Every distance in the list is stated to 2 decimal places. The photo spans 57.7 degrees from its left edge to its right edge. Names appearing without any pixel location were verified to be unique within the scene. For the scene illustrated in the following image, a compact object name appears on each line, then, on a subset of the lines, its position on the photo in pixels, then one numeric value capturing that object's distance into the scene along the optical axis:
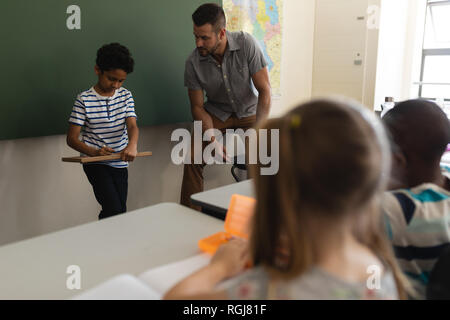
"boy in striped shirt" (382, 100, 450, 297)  0.91
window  4.60
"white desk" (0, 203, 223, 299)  0.91
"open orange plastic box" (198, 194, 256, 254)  1.07
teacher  2.75
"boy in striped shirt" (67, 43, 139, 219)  2.12
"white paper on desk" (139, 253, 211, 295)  0.88
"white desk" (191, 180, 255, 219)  1.43
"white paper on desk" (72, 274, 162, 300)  0.80
